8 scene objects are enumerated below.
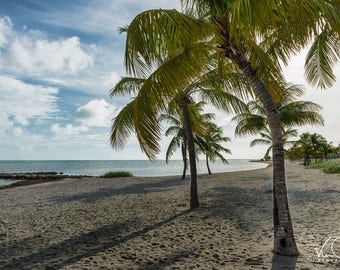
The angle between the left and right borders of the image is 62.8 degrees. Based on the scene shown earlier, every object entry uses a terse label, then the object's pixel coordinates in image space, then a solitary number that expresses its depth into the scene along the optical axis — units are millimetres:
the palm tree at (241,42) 4066
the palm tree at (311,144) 48959
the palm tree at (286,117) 21575
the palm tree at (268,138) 30094
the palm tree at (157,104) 5164
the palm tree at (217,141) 28812
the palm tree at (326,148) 50212
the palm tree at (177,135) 21922
